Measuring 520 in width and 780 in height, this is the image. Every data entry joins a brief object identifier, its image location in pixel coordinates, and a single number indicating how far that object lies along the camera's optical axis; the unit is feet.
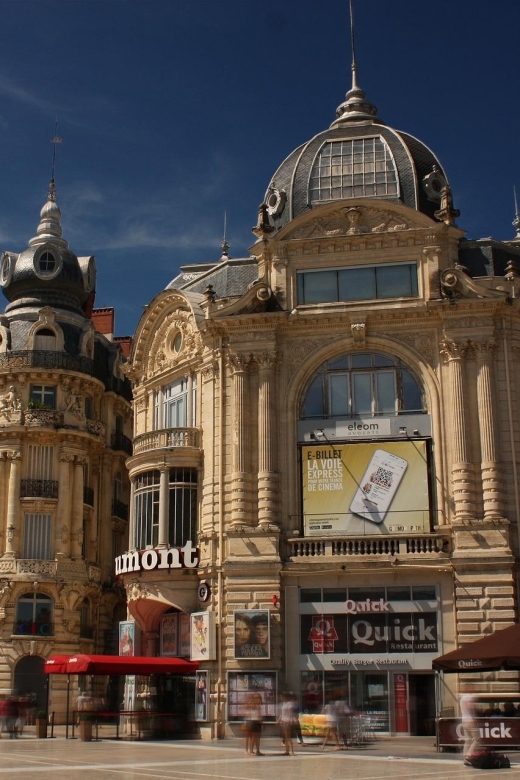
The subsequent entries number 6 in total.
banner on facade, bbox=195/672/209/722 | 117.19
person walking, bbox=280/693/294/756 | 93.66
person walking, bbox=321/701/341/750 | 98.68
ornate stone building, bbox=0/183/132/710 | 161.79
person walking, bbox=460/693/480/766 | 77.46
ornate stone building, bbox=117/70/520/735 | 115.14
